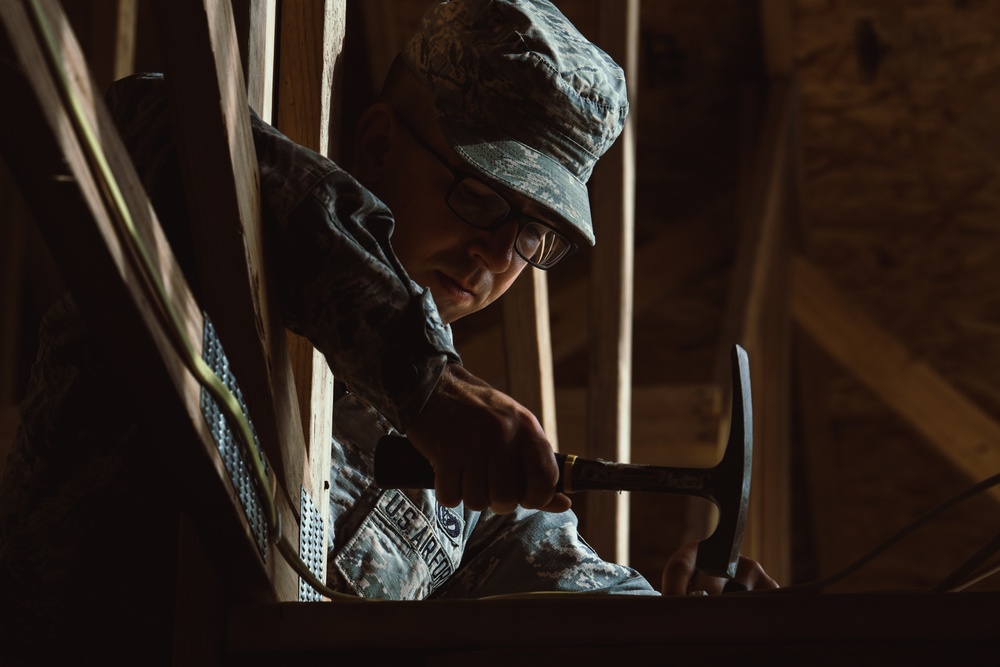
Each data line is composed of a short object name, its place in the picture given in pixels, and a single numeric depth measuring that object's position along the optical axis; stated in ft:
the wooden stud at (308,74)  6.84
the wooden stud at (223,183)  5.45
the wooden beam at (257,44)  6.02
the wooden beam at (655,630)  5.34
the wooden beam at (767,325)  13.28
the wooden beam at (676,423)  12.10
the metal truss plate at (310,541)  6.00
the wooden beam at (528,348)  9.13
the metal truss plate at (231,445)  5.38
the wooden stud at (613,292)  9.65
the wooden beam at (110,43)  10.27
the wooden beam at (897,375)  15.42
